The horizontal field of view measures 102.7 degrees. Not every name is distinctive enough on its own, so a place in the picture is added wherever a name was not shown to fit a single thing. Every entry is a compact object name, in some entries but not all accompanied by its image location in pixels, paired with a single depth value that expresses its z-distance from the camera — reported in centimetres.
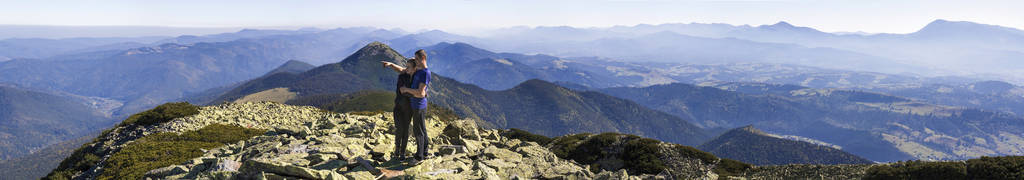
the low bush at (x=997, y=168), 2422
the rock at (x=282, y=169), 1285
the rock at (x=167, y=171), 1809
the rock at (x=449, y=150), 2133
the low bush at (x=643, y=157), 3959
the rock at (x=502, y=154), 2465
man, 1535
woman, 1570
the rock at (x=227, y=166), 1615
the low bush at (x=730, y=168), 3506
